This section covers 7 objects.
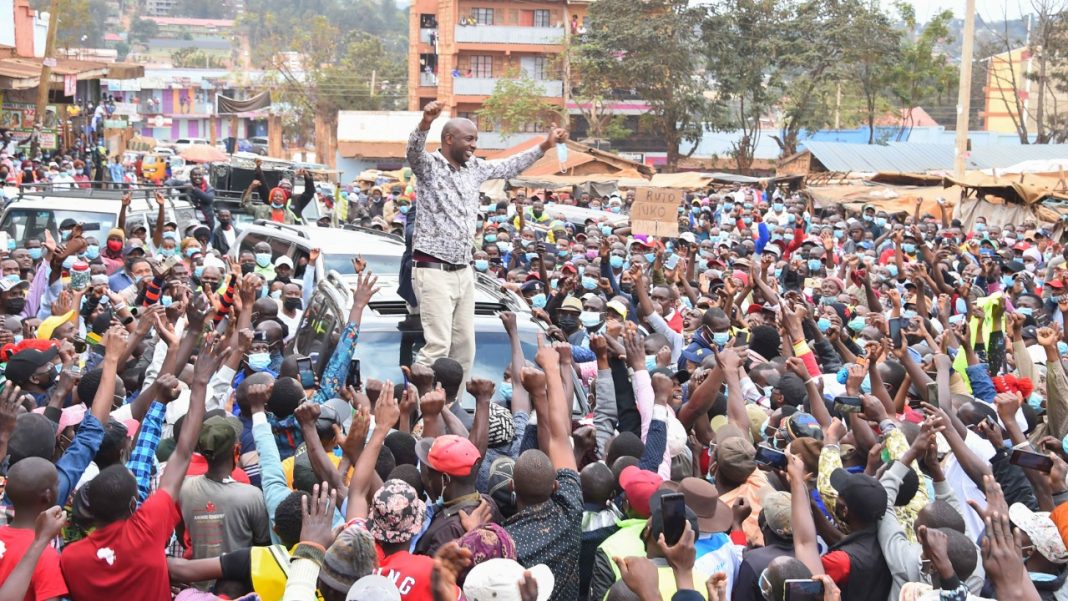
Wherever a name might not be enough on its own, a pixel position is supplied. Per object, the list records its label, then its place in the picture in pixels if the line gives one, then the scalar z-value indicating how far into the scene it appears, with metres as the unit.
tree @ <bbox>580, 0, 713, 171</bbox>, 44.16
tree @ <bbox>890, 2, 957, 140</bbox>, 48.62
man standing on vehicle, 7.50
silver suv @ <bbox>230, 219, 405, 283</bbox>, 11.79
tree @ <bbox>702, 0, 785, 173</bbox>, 43.91
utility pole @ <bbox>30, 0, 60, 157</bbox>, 26.58
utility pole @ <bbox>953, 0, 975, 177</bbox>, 26.39
